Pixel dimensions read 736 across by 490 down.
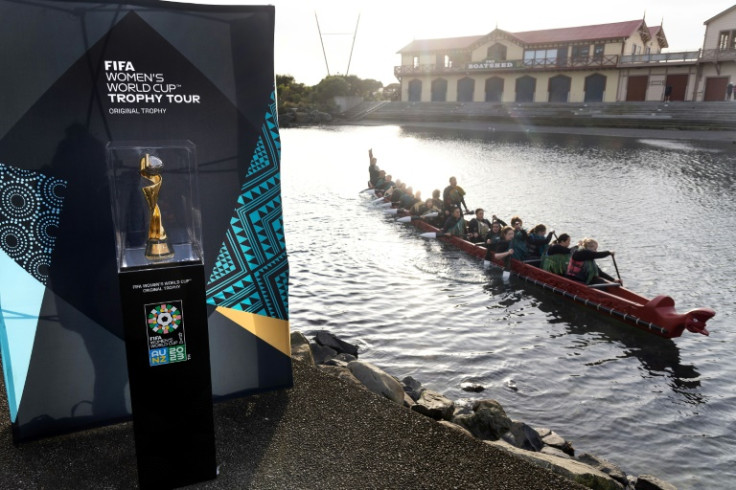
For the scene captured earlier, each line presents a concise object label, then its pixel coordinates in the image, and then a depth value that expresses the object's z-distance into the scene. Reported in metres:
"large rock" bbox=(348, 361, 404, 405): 7.60
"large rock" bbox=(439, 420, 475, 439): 5.86
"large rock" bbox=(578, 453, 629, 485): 7.14
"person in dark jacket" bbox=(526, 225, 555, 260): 14.84
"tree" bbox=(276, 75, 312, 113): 84.06
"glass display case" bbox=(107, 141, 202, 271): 4.62
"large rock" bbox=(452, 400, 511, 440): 7.68
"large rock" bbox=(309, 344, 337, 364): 9.82
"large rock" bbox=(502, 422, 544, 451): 7.63
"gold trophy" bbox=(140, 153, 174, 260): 4.57
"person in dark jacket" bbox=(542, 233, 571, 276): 13.59
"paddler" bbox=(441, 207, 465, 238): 18.23
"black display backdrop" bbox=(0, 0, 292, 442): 5.00
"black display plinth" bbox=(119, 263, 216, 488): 4.48
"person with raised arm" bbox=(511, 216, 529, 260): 15.05
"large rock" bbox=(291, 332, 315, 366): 7.67
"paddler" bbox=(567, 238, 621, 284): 12.48
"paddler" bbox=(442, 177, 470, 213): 19.33
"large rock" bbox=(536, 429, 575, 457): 7.84
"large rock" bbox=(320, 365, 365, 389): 7.35
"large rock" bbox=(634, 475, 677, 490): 6.93
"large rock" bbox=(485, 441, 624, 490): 6.21
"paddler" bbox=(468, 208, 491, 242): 17.70
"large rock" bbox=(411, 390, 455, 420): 7.31
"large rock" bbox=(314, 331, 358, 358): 10.56
